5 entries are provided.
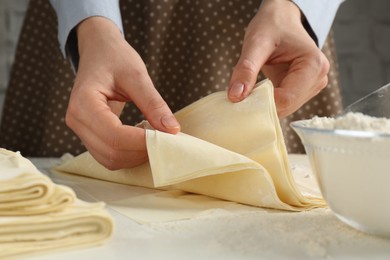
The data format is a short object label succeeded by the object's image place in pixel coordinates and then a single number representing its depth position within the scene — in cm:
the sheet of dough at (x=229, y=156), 60
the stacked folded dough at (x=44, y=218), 44
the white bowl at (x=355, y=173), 45
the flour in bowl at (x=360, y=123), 47
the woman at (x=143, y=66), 71
